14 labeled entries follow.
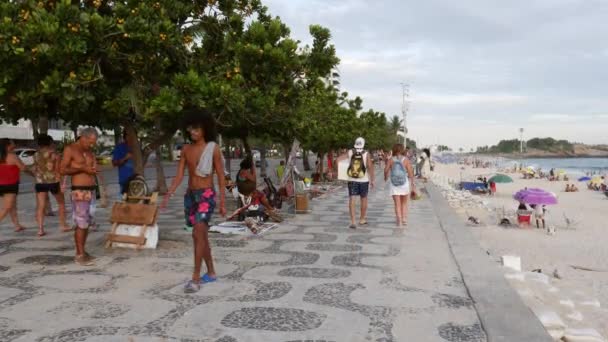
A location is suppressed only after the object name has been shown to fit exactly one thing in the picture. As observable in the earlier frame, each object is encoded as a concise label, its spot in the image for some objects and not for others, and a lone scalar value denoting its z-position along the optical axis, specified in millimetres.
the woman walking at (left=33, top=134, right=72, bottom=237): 8055
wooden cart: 6555
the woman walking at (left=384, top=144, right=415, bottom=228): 9164
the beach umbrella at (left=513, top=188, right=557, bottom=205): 11351
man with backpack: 8836
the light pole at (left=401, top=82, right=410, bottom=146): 53734
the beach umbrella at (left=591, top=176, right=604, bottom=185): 29656
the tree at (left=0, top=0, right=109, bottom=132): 5289
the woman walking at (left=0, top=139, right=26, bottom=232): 7898
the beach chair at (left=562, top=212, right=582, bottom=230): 13199
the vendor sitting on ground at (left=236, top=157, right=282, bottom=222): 9273
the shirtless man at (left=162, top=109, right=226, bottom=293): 4688
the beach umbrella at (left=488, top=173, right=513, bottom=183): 19952
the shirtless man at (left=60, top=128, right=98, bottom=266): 5715
